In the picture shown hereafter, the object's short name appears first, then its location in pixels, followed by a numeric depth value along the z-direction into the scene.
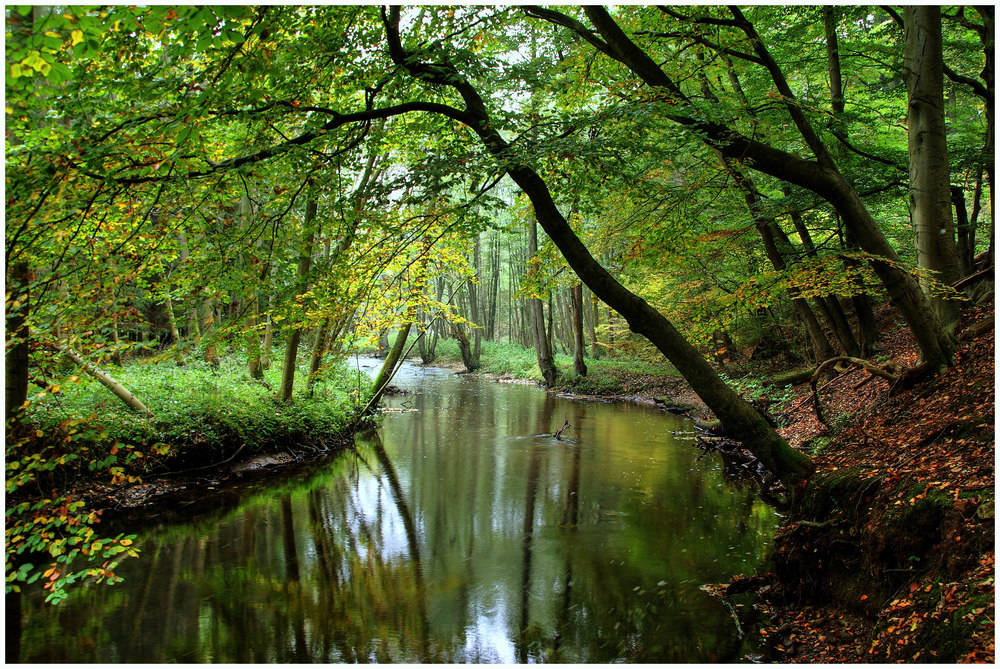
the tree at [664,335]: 5.57
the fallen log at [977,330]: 5.76
